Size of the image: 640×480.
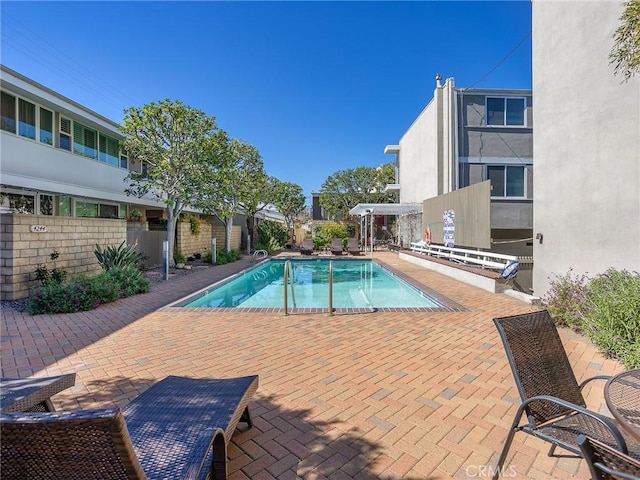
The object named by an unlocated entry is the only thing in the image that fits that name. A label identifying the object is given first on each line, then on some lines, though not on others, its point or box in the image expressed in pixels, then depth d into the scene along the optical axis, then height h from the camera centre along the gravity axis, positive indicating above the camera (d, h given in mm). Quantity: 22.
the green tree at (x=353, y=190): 30703 +4268
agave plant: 9695 -546
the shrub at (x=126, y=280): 8288 -1071
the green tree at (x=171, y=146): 12180 +3423
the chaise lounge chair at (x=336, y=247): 21320 -645
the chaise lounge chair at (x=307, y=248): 20859 -684
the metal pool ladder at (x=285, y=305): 6588 -1346
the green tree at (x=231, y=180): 14012 +2653
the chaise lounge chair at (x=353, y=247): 21109 -673
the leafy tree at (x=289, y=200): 27125 +3198
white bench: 10105 -717
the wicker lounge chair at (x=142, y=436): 1090 -1222
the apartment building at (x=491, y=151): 16000 +4113
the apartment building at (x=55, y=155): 9875 +2882
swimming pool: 9023 -1729
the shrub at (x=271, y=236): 24069 +88
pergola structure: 19359 +1651
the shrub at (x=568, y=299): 5602 -1122
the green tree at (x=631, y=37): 3643 +2324
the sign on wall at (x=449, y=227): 13359 +362
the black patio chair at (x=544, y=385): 2119 -1059
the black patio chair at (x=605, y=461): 1489 -1026
